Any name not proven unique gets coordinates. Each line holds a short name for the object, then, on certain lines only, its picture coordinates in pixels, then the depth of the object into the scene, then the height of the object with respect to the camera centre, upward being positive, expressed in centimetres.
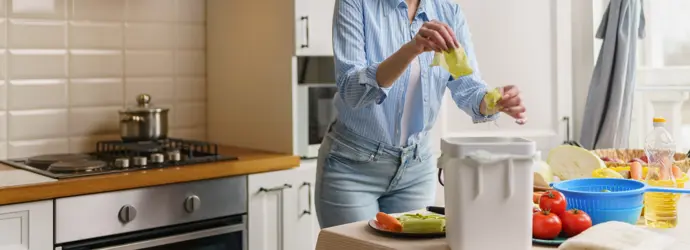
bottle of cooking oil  160 -9
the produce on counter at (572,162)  205 -9
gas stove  230 -9
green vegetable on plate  145 -18
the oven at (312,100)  274 +11
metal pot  269 +3
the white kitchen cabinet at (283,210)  260 -27
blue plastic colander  154 -15
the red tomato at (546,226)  141 -18
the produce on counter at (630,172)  190 -11
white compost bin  130 -11
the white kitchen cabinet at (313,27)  268 +36
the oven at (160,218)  218 -26
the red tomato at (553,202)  147 -14
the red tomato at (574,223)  144 -18
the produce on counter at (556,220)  141 -17
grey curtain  320 +22
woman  190 +3
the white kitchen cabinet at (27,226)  205 -25
